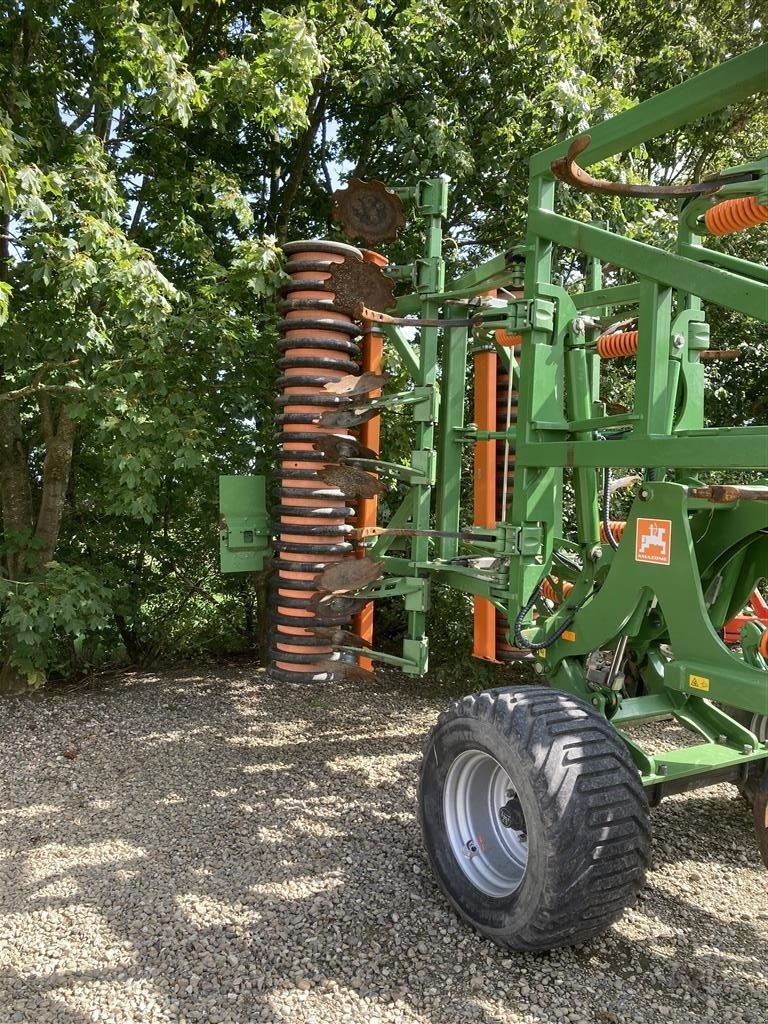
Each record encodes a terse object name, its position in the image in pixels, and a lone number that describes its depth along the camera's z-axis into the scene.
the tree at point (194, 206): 4.25
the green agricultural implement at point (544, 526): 2.47
